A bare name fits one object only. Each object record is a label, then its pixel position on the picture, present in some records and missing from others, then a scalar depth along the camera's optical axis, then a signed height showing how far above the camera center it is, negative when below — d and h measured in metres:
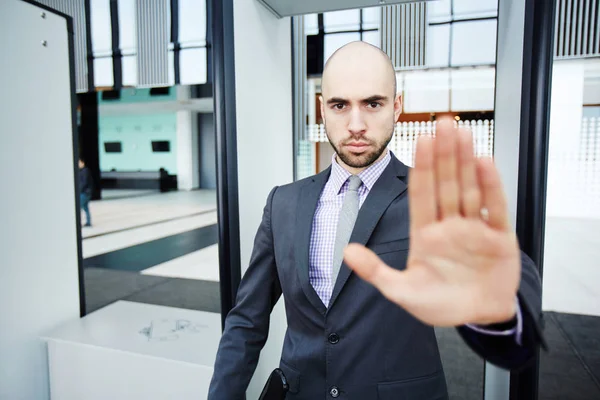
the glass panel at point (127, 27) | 10.17 +3.66
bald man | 1.07 -0.33
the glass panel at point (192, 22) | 9.30 +3.48
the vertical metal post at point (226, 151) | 1.56 +0.04
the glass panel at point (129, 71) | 10.84 +2.57
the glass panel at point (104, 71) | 11.20 +2.65
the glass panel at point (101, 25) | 10.41 +3.79
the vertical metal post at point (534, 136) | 1.26 +0.08
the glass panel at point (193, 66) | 10.16 +2.57
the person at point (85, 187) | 9.44 -0.62
